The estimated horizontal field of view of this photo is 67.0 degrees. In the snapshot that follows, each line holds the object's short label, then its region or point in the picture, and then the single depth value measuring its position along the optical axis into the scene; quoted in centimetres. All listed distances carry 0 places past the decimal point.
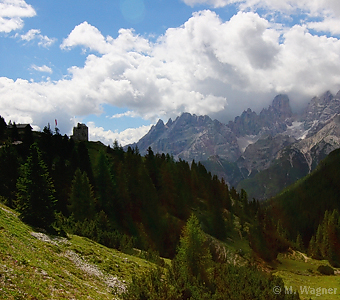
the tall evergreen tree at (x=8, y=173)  4500
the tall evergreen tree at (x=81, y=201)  5303
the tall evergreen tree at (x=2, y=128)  9914
